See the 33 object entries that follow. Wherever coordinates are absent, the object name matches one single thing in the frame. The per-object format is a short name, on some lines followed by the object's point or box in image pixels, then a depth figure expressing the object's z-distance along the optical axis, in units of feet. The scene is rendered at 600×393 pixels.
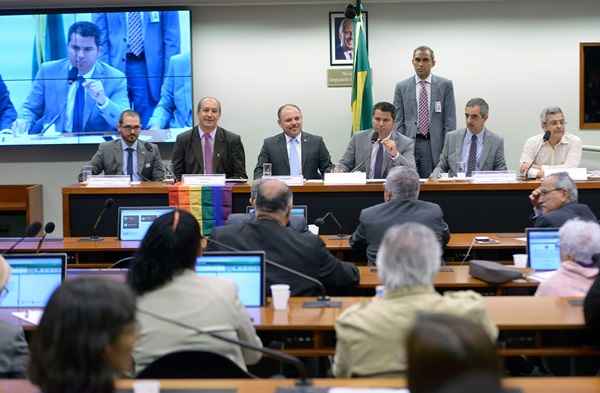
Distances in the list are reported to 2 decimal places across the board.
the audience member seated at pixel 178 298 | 10.03
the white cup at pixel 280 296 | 12.69
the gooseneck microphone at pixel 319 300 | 12.78
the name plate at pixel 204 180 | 23.28
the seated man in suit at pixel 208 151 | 25.96
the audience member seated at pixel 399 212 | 17.44
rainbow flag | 22.88
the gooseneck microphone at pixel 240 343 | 8.62
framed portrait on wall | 31.22
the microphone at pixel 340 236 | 20.85
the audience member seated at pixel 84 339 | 6.19
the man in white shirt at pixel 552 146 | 25.27
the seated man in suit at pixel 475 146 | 25.67
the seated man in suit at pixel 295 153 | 26.07
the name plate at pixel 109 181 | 23.85
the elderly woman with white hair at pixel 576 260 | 13.12
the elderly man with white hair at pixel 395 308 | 9.04
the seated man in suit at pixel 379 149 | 24.72
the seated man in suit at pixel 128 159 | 25.99
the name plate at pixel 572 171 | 23.59
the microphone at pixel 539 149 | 24.45
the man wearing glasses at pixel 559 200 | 17.53
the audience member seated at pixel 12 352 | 9.62
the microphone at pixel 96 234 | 20.21
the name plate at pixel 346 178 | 23.58
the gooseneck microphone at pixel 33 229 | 16.02
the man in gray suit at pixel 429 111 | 28.91
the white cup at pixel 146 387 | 8.56
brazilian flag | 29.32
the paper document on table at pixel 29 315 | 12.44
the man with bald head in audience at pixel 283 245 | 14.08
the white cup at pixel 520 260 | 16.67
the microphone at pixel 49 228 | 16.69
